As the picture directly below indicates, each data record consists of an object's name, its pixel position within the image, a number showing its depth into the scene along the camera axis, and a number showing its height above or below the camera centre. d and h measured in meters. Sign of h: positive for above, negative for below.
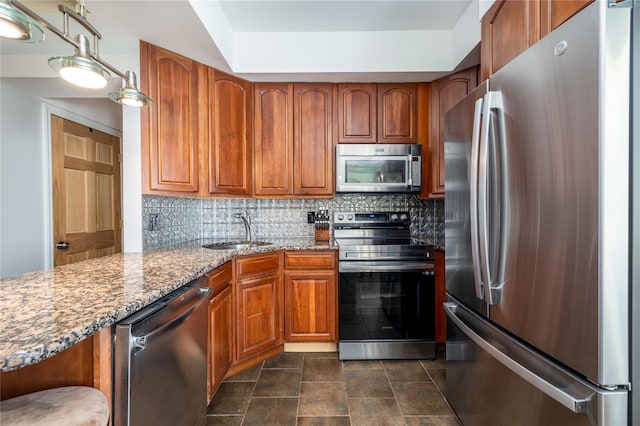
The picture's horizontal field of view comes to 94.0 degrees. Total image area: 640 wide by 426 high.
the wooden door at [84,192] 2.58 +0.16
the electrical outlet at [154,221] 2.16 -0.09
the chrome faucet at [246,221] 2.72 -0.12
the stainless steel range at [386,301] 2.37 -0.74
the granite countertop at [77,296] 0.69 -0.30
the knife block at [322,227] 2.82 -0.18
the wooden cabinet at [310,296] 2.44 -0.72
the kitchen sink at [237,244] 2.60 -0.32
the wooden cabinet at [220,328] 1.78 -0.77
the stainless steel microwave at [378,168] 2.62 +0.35
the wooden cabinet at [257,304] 2.19 -0.74
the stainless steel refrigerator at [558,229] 0.79 -0.07
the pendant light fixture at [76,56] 0.86 +0.56
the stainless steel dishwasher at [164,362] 0.93 -0.58
